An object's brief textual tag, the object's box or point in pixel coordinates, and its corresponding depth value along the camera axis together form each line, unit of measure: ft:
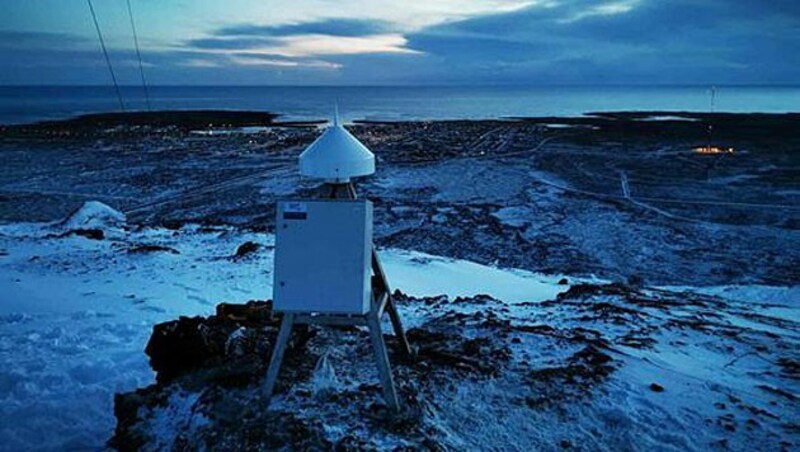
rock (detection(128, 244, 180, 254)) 39.86
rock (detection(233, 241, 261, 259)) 40.34
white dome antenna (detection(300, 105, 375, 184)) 14.67
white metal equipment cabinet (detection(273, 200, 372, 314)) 14.84
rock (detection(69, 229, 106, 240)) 47.16
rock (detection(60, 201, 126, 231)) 54.19
